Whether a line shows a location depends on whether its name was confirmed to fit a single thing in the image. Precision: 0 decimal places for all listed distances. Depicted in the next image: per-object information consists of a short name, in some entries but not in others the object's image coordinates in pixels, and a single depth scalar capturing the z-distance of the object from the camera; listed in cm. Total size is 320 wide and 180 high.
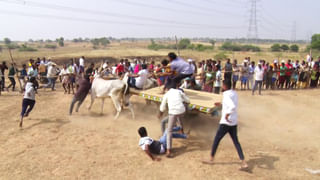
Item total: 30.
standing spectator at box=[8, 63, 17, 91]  1369
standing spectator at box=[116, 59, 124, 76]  1208
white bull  894
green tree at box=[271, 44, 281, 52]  5456
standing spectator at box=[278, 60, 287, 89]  1429
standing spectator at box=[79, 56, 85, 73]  1423
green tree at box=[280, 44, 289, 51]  5509
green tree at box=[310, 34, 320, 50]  4514
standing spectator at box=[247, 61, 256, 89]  1369
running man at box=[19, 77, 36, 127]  800
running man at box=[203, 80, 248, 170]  531
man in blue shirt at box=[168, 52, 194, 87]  725
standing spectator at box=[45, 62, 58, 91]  1361
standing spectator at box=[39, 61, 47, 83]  1431
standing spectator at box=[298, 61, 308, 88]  1484
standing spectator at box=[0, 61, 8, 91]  1352
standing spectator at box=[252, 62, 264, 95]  1263
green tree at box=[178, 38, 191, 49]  6254
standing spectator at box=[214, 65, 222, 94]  1177
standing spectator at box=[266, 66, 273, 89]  1427
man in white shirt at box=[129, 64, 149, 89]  914
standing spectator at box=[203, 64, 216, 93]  1203
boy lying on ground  596
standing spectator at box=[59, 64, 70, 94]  1280
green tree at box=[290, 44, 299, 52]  5234
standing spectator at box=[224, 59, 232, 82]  1308
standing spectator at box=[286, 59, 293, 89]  1446
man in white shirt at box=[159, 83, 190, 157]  606
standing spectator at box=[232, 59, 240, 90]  1377
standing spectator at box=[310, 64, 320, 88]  1477
